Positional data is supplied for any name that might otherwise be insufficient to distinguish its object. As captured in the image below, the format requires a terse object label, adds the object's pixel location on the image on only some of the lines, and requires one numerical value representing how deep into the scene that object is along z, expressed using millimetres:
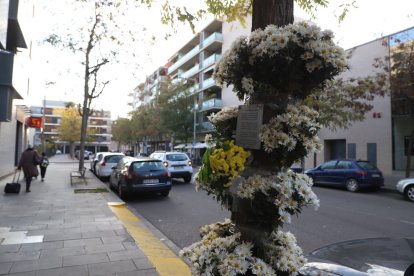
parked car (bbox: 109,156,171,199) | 12312
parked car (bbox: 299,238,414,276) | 2525
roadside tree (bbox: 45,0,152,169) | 16734
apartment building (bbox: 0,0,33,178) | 11625
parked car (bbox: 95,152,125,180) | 19188
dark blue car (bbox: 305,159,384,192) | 14594
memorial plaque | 2559
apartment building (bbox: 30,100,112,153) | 105625
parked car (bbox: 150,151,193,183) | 17109
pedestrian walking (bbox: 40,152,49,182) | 17344
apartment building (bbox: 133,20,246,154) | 42938
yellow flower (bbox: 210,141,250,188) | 2467
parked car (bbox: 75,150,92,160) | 55016
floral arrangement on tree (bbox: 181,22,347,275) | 2418
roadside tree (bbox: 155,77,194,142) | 41094
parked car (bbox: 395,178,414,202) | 12305
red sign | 25366
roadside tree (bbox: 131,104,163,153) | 47250
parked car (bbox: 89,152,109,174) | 22178
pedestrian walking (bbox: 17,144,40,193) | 12922
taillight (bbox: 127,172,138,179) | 12328
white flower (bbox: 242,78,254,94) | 2582
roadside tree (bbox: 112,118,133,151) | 67312
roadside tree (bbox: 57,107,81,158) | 54750
